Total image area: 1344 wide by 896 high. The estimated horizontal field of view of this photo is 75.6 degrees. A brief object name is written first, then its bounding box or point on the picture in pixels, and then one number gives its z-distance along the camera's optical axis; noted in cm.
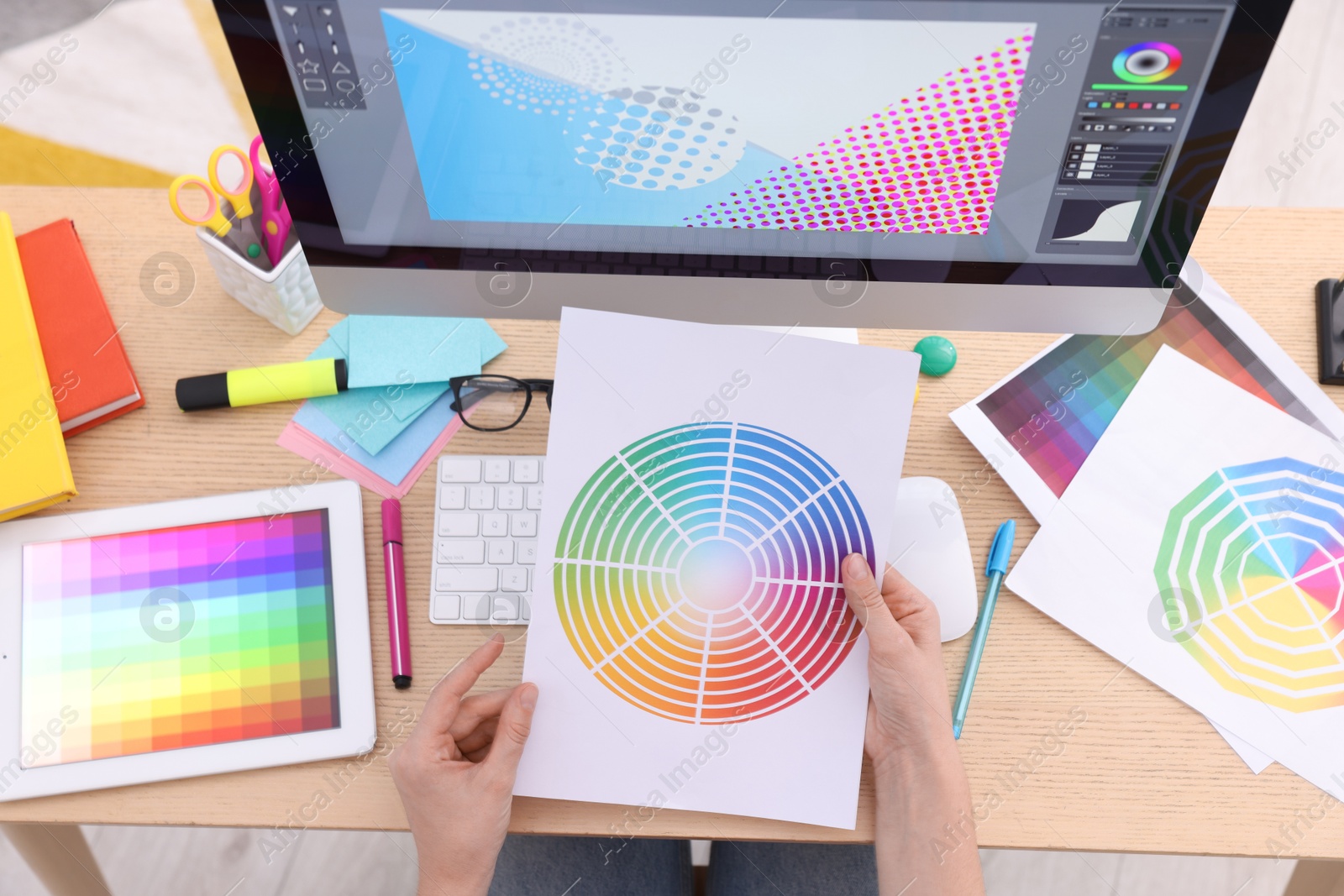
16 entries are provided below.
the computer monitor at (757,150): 52
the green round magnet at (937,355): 84
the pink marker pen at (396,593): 76
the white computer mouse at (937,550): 77
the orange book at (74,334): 82
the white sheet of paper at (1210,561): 75
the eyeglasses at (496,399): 84
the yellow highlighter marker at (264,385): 83
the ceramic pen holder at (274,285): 78
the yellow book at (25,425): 77
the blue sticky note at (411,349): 84
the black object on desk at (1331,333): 84
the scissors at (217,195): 76
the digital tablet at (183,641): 73
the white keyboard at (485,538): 78
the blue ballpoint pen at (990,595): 75
